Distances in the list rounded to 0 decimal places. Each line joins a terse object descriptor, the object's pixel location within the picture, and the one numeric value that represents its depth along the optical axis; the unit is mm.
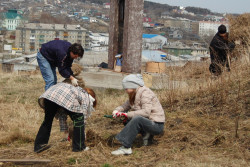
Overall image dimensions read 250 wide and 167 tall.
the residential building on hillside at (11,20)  172750
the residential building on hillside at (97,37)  128875
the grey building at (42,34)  120512
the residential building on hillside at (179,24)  176250
